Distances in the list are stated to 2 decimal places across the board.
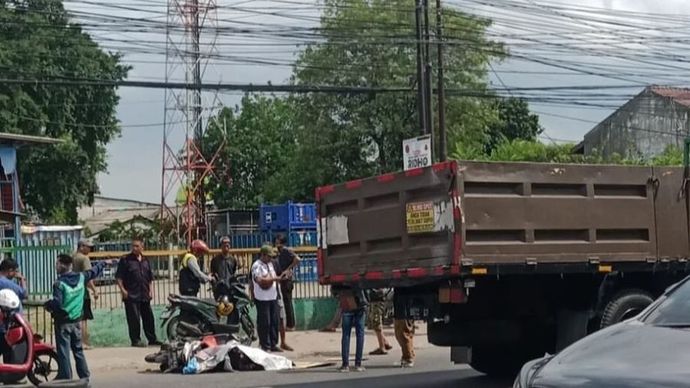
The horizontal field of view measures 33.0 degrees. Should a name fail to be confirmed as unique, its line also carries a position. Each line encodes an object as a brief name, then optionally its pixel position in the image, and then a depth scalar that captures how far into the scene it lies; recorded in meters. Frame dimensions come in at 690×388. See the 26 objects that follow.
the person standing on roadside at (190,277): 18.34
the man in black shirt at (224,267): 18.28
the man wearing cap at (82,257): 16.94
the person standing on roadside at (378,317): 16.48
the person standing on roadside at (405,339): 15.08
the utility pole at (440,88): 28.25
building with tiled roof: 49.16
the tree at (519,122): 70.69
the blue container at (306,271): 21.11
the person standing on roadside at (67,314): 13.35
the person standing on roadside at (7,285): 13.45
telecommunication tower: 49.72
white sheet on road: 15.44
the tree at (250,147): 74.31
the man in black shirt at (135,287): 18.61
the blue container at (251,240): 21.88
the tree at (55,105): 48.03
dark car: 5.32
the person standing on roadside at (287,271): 19.22
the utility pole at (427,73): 26.37
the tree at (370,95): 46.62
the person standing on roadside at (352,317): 13.39
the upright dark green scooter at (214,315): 16.80
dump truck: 11.59
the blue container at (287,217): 37.78
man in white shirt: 17.88
